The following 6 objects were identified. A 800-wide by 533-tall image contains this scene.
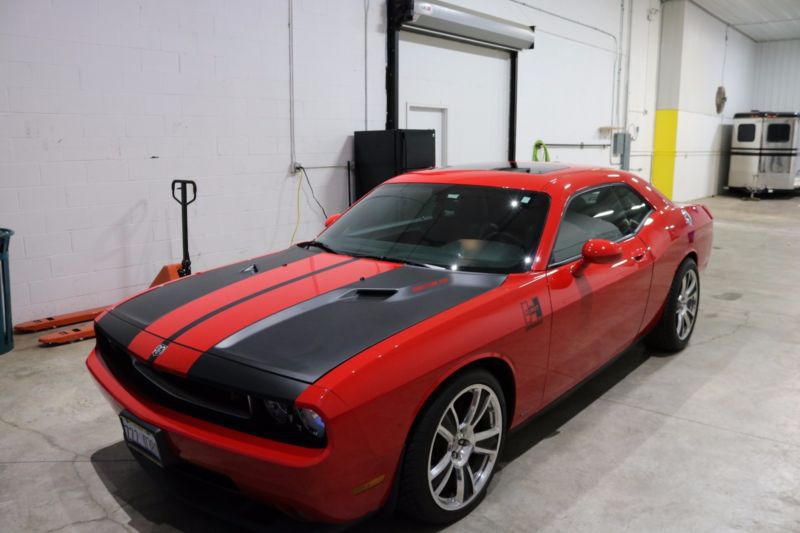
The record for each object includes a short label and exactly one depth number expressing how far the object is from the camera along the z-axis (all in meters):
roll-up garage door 7.61
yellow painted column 14.12
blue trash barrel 4.23
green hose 9.88
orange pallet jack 4.49
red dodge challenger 1.86
